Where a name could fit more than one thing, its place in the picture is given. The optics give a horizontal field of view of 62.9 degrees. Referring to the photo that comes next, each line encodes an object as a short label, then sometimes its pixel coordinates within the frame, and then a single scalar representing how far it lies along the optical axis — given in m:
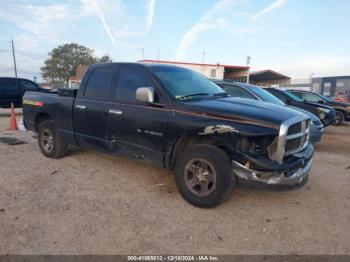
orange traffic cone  9.78
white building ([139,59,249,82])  26.88
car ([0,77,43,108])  13.99
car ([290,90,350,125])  13.01
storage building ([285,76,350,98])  60.19
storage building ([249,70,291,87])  30.99
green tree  74.69
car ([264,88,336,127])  10.25
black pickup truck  3.40
